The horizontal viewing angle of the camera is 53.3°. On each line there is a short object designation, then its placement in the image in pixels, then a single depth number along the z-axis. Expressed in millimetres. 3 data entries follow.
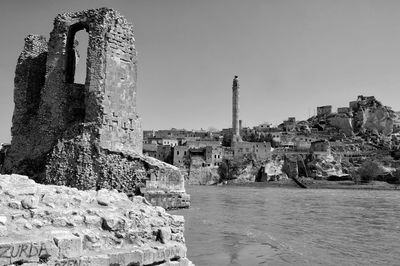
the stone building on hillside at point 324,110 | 131500
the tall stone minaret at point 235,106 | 95688
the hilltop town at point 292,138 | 82812
